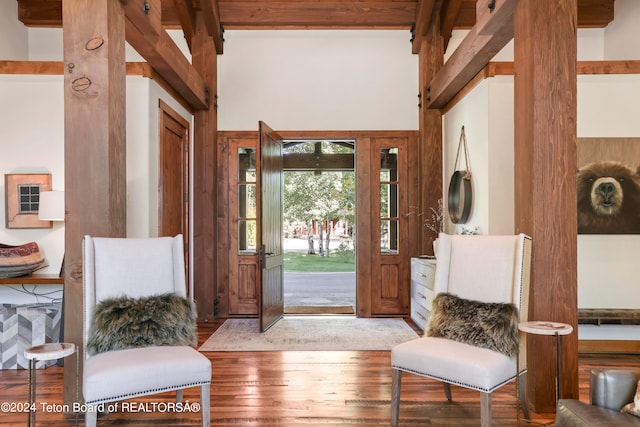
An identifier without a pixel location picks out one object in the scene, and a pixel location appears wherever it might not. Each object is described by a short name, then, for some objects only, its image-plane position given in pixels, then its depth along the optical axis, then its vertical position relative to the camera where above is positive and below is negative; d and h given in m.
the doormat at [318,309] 6.09 -1.31
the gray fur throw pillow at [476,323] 2.47 -0.62
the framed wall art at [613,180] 4.03 +0.28
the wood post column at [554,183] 2.73 +0.17
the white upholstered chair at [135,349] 2.16 -0.69
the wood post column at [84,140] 2.74 +0.45
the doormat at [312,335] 4.30 -1.25
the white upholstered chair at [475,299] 2.33 -0.50
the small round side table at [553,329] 2.30 -0.60
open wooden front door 4.97 -0.17
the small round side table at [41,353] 2.00 -0.62
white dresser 4.68 -0.81
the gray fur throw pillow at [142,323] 2.41 -0.59
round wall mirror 4.57 +0.16
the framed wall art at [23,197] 4.20 +0.16
